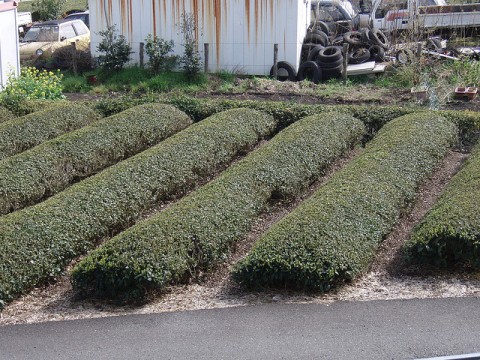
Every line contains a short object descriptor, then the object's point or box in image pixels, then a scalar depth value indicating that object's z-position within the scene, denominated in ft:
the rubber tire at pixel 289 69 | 66.23
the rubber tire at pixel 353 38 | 70.33
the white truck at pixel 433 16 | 75.67
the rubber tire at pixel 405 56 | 63.46
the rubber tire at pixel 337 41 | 71.70
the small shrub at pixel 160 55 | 66.69
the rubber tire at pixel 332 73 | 65.51
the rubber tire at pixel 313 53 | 67.51
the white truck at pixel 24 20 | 99.57
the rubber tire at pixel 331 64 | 65.42
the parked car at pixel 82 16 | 93.15
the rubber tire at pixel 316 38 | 69.82
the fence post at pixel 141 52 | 68.13
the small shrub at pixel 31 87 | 53.52
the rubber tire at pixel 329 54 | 65.57
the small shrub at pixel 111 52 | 67.46
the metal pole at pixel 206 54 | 66.49
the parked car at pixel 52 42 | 72.08
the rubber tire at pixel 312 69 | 65.26
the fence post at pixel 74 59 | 69.14
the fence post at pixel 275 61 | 65.10
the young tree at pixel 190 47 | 65.10
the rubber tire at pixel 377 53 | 68.95
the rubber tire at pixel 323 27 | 74.38
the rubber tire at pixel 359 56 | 68.23
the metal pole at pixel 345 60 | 63.93
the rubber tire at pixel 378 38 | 70.44
